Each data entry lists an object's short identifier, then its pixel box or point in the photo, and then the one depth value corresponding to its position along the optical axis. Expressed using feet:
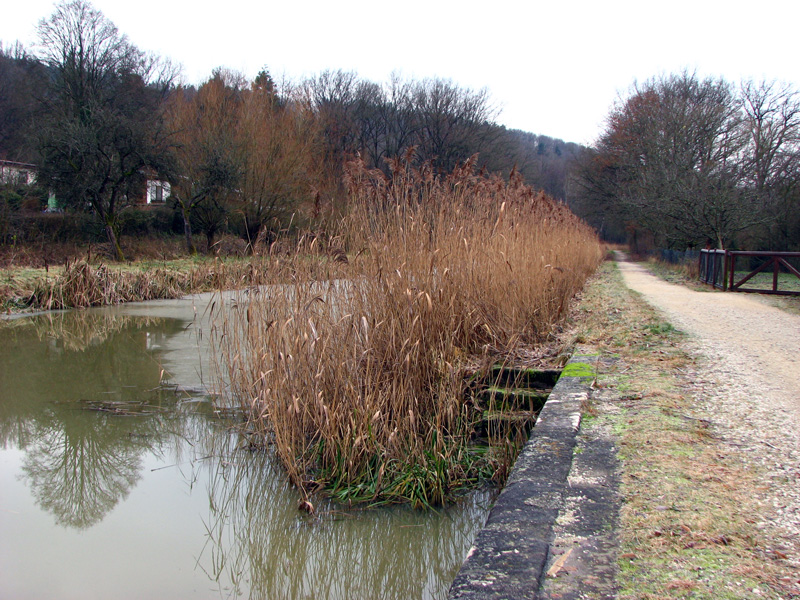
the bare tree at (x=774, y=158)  67.15
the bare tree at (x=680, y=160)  53.21
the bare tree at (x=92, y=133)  52.29
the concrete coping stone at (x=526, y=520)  5.93
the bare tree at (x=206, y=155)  61.52
